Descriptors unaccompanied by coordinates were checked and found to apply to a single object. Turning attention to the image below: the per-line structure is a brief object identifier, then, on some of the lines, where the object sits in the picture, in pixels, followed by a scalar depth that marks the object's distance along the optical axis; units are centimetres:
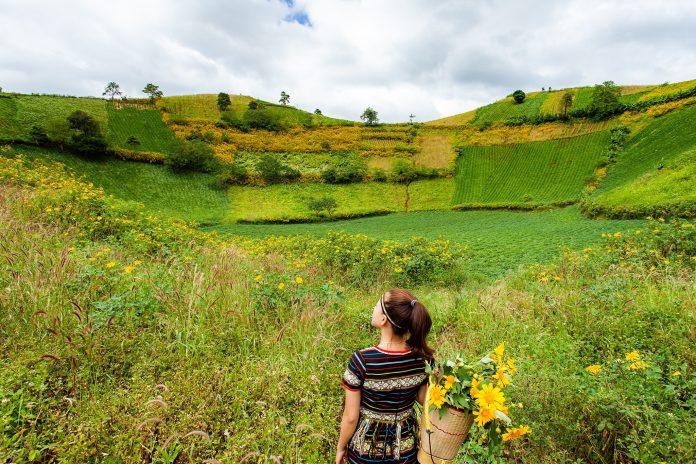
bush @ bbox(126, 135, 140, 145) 4159
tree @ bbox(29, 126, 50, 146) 3441
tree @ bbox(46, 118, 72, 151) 3466
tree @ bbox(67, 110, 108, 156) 3572
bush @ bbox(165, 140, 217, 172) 3966
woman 209
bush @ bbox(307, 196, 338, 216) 3434
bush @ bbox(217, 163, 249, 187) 4012
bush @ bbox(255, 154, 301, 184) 4253
